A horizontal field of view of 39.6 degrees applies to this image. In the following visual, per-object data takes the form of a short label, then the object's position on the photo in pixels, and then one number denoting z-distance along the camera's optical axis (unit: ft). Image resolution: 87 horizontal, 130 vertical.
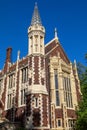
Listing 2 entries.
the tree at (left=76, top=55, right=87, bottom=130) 42.13
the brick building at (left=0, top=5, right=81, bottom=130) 47.03
